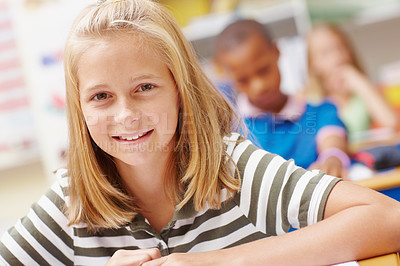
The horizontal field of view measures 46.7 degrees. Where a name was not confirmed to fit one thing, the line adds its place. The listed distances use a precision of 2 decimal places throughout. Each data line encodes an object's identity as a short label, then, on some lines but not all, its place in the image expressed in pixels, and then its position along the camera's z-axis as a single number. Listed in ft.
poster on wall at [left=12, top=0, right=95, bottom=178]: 8.59
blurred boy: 5.17
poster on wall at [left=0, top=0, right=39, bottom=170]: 9.18
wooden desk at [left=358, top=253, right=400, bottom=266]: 1.78
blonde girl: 2.21
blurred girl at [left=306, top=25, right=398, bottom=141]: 8.09
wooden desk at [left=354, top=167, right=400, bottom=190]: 3.35
